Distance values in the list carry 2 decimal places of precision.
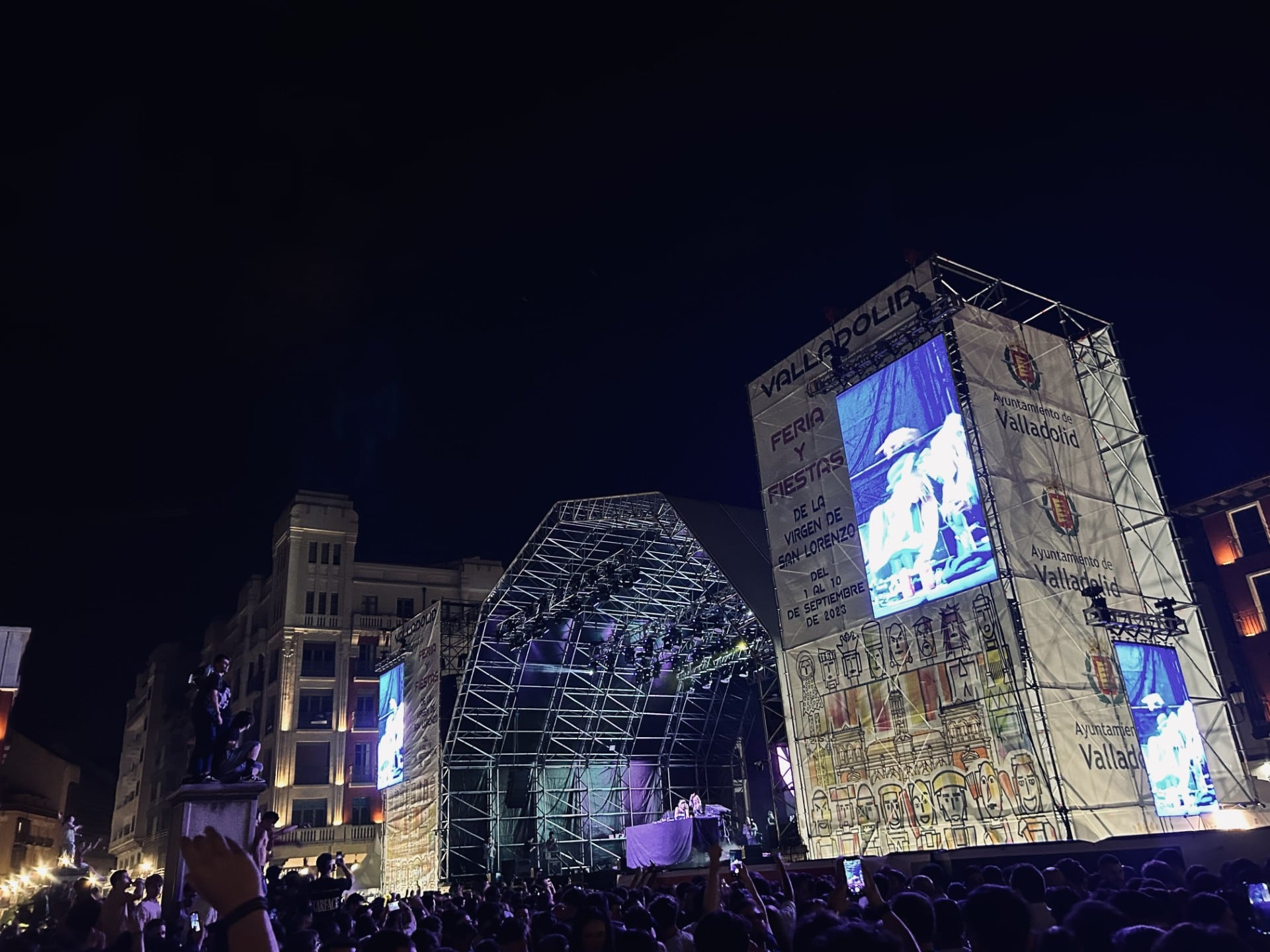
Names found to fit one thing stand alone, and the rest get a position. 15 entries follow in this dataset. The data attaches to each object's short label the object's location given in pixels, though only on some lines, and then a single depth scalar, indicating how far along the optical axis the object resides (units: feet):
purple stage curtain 111.86
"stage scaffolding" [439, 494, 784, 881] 89.76
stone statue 170.74
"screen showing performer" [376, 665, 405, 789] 109.91
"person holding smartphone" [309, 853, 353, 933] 34.68
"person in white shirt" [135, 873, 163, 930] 25.56
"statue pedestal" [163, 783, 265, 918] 33.63
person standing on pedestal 34.86
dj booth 85.76
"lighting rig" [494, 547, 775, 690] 90.43
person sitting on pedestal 35.47
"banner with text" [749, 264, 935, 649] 65.00
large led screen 56.80
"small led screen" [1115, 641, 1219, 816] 54.34
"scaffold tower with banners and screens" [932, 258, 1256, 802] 59.88
